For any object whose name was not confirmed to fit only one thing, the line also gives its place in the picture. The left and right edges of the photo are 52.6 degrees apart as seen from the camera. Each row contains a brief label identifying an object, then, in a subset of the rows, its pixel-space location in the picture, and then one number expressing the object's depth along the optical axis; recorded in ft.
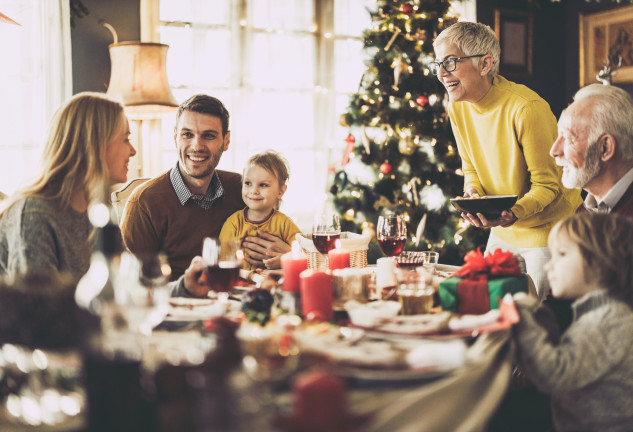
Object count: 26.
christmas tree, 15.21
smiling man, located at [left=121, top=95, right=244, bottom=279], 8.54
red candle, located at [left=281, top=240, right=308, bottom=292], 5.71
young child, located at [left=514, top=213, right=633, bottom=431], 4.44
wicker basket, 6.86
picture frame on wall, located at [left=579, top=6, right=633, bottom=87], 18.56
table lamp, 13.15
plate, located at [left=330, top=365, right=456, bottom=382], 3.45
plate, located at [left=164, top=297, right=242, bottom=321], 4.92
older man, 6.57
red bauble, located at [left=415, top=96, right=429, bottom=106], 15.19
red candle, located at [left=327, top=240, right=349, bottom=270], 6.26
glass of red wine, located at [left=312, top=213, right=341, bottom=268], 6.52
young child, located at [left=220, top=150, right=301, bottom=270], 8.88
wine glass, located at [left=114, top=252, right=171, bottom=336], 3.43
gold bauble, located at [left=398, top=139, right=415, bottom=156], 15.30
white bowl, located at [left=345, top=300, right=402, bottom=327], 4.67
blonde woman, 5.29
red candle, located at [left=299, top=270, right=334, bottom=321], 5.00
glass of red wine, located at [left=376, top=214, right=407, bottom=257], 6.54
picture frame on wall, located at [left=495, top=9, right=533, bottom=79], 19.86
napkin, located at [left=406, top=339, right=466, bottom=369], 3.56
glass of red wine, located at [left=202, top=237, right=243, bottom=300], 5.33
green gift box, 5.11
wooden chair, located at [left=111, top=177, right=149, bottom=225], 11.02
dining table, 2.71
